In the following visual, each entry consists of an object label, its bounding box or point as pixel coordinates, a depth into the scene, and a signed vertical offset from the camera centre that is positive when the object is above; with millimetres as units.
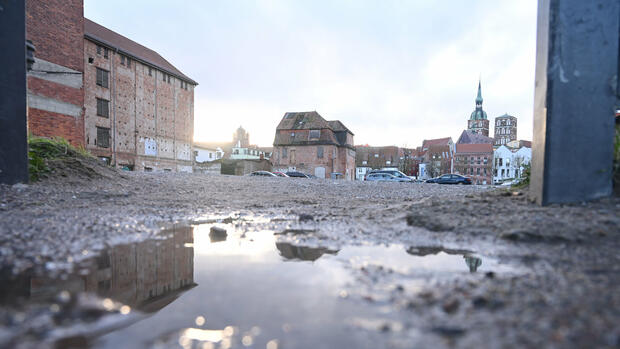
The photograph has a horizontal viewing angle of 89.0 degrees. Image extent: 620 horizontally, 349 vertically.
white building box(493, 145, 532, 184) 68000 +1496
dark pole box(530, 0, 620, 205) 3438 +764
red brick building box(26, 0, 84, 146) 16766 +4877
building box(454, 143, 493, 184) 70062 +1107
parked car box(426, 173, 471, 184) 25912 -1096
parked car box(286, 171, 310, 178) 31769 -1201
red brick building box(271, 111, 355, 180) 44906 +2355
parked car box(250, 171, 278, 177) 26195 -973
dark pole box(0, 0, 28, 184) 5633 +1127
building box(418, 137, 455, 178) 70438 +1839
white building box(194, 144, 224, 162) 58719 +1342
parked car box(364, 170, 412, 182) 28466 -754
